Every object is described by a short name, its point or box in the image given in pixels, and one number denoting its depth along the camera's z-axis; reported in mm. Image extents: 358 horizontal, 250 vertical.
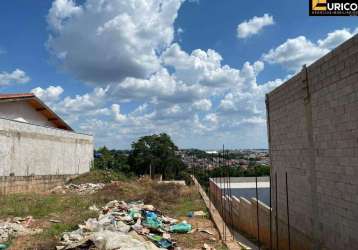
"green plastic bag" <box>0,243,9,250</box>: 7771
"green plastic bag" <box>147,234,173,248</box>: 8601
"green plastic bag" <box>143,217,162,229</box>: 10320
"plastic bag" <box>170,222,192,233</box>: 10570
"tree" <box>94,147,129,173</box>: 31103
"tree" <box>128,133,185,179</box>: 38156
